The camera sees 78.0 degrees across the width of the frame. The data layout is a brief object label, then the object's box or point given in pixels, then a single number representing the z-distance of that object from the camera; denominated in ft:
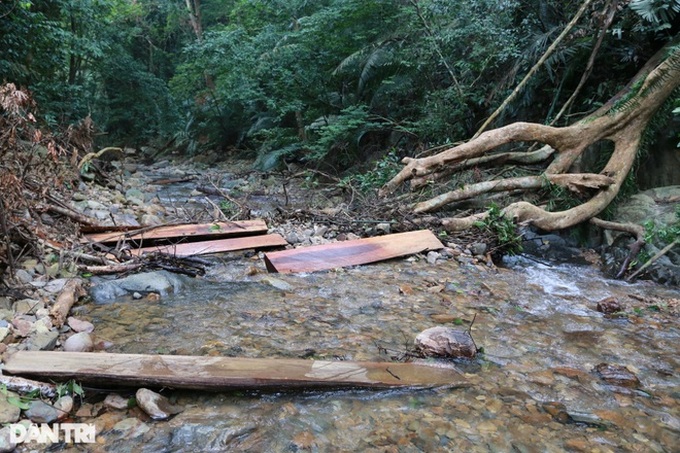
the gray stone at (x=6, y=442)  5.24
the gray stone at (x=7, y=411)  5.57
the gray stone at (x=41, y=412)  5.75
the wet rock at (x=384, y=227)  17.66
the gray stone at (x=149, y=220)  18.30
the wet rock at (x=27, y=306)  8.64
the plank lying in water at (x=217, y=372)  6.39
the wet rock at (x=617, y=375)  7.47
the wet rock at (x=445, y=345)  8.11
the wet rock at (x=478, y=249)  15.97
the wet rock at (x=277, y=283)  12.09
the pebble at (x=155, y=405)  6.05
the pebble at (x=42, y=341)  7.36
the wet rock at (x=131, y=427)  5.75
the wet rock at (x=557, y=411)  6.46
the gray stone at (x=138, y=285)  10.47
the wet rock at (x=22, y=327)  7.68
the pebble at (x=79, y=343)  7.58
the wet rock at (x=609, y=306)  10.85
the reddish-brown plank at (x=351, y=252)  13.83
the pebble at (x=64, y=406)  5.88
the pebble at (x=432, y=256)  15.17
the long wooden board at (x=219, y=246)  14.40
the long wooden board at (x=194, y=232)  14.62
